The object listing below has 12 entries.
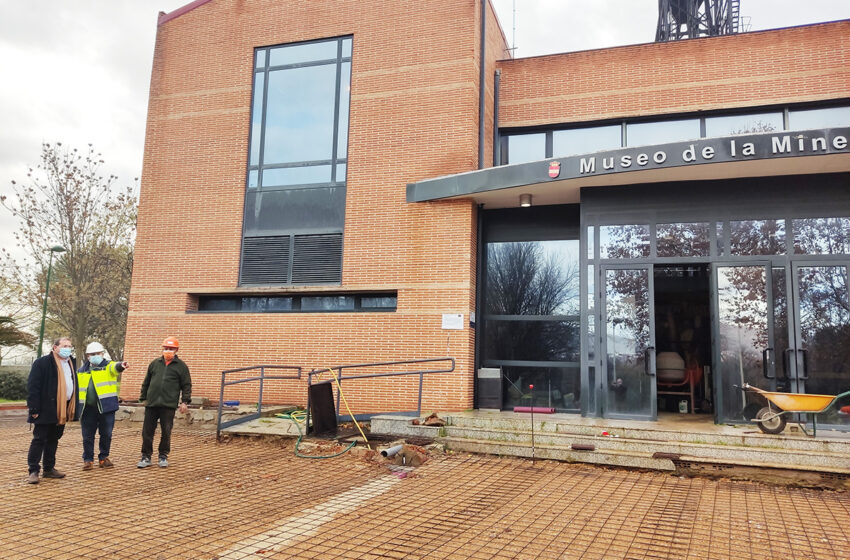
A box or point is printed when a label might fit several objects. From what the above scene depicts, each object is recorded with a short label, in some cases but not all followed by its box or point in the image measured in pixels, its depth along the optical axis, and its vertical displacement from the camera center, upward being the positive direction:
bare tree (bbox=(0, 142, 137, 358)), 23.64 +3.04
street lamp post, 20.50 +2.86
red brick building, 9.62 +2.56
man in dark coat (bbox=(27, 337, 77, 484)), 6.83 -0.87
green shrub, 19.75 -1.94
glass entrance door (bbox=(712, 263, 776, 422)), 9.28 +0.18
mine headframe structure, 21.53 +12.13
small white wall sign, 11.01 +0.34
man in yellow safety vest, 7.55 -0.89
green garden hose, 9.99 -1.47
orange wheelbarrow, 7.42 -0.72
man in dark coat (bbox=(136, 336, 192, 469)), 7.80 -0.83
